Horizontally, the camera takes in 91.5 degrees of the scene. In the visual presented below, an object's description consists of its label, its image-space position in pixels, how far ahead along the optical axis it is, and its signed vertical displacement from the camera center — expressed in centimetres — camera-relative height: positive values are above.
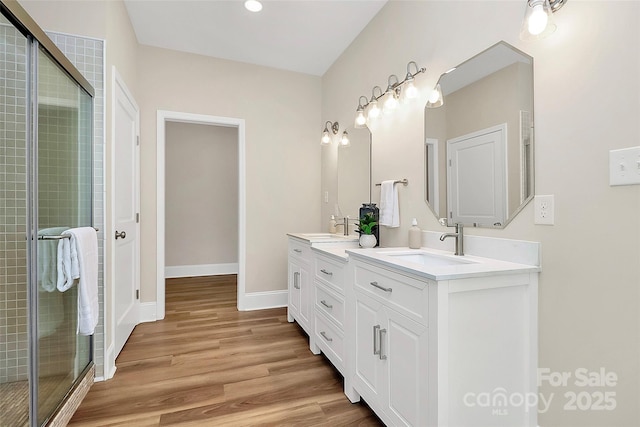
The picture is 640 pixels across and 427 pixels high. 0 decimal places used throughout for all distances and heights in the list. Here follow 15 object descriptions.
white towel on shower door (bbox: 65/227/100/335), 162 -36
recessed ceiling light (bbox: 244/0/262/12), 238 +161
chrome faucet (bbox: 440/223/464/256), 167 -14
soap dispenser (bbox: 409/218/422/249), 196 -16
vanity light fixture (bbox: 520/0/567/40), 121 +75
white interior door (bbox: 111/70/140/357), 225 +0
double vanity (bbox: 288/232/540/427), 115 -51
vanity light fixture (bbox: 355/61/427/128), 204 +85
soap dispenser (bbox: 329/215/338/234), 321 -14
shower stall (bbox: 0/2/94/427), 142 -4
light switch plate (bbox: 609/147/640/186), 103 +16
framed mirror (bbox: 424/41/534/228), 142 +38
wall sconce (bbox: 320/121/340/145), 328 +88
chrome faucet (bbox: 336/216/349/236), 300 -12
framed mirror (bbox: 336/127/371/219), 272 +37
